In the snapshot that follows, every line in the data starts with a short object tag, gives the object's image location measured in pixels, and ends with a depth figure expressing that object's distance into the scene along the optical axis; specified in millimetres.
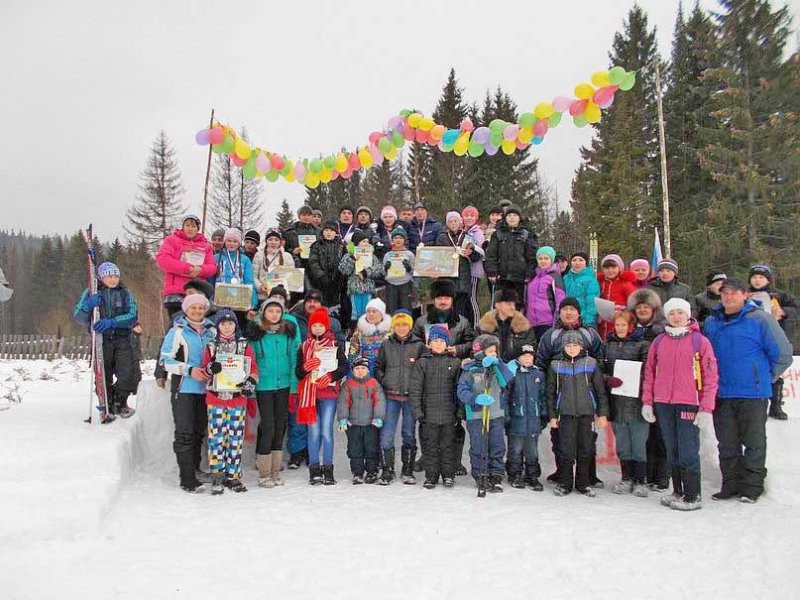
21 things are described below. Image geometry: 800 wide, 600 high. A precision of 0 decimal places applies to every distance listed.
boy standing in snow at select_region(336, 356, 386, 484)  6867
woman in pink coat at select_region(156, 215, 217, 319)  7738
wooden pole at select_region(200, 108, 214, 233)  9859
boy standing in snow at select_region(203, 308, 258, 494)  6438
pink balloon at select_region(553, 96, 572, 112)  8977
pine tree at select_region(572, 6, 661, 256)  26500
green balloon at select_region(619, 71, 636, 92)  8328
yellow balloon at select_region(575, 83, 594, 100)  8688
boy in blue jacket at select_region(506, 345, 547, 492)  6664
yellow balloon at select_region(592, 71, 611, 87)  8523
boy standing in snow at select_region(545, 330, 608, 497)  6418
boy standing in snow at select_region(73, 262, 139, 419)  7301
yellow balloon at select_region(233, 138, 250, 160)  10125
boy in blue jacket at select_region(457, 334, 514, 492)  6516
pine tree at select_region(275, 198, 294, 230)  44250
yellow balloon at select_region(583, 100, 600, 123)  8766
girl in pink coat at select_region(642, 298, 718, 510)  5930
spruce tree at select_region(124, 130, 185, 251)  31812
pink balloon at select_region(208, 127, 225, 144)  9690
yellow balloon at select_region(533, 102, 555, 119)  9172
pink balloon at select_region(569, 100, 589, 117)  8820
